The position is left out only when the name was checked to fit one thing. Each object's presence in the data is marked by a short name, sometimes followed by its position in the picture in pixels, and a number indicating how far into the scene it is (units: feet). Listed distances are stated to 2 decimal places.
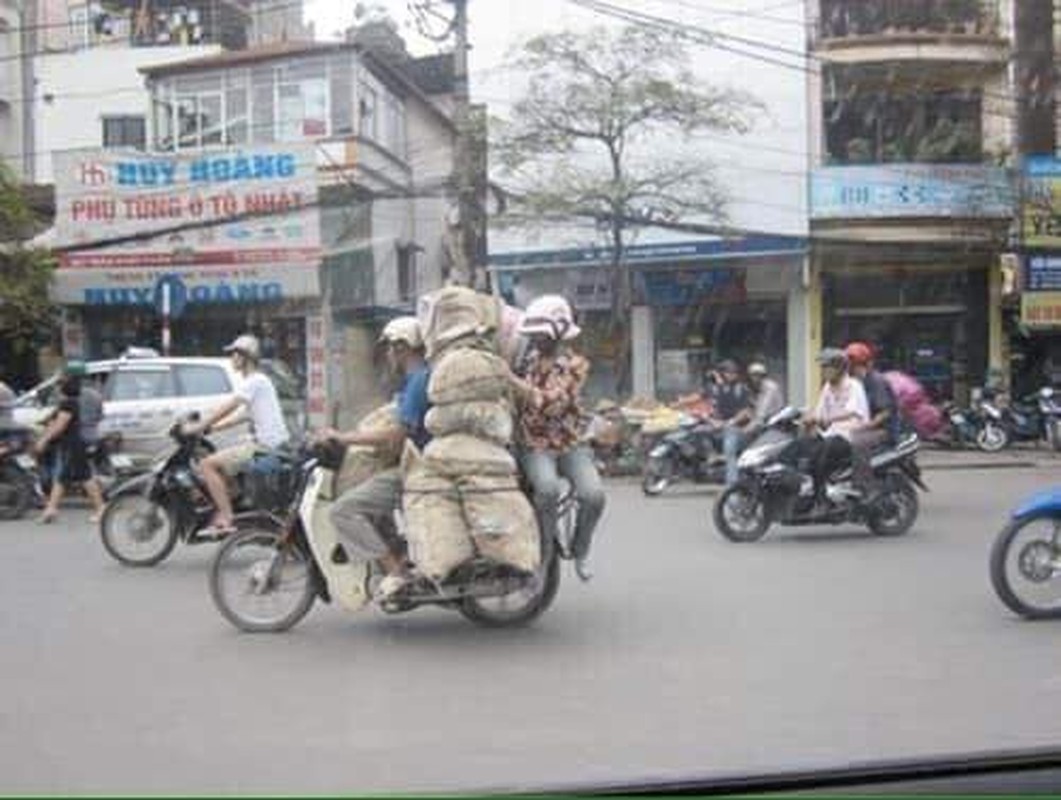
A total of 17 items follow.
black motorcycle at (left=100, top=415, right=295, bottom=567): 25.63
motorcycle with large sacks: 18.24
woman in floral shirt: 17.89
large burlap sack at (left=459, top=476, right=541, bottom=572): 17.53
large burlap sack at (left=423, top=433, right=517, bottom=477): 17.49
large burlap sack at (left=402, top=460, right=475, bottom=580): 17.56
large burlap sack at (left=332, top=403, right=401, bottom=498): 18.44
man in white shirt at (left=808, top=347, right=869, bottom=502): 27.68
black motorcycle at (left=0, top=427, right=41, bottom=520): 34.58
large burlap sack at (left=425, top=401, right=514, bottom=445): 17.47
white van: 33.22
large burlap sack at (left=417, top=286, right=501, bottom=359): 15.25
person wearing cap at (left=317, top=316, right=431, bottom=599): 17.76
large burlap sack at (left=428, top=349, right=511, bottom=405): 17.31
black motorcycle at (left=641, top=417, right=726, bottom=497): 28.78
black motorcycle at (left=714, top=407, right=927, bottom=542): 28.37
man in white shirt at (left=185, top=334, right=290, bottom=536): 23.07
